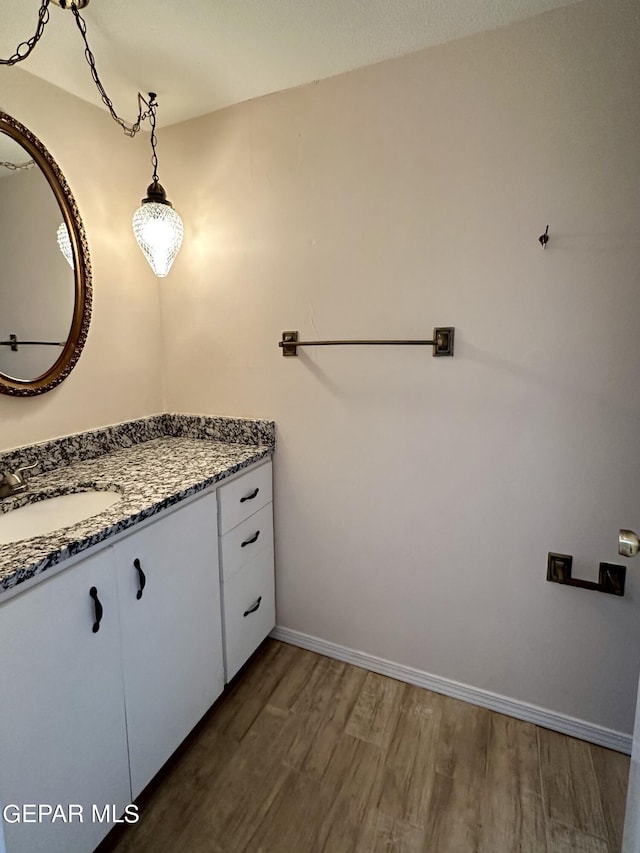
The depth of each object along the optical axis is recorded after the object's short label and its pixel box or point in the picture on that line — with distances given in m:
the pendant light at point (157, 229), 1.42
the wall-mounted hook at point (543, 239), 1.24
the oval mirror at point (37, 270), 1.31
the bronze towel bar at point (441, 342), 1.39
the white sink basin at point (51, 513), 1.17
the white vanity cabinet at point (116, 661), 0.86
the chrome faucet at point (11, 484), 1.20
